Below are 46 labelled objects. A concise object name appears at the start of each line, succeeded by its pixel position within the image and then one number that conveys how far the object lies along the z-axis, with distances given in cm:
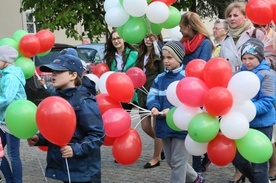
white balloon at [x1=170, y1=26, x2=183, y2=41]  671
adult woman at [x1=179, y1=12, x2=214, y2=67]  519
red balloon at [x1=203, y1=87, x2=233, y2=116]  358
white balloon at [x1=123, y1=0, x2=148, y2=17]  512
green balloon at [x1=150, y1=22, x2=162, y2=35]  548
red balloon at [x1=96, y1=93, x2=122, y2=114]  435
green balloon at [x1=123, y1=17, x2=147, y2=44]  529
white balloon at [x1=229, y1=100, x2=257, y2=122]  375
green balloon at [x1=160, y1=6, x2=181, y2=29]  541
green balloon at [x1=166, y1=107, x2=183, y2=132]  411
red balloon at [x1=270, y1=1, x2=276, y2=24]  505
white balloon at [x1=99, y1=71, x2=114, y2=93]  487
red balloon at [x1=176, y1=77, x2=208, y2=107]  375
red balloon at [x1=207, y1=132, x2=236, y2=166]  378
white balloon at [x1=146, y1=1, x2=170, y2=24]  518
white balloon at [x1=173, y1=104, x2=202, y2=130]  388
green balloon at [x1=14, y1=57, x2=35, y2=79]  563
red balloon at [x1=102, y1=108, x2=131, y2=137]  410
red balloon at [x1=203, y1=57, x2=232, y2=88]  375
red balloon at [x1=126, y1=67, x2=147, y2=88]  514
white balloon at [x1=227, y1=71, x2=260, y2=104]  365
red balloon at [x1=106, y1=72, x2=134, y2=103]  438
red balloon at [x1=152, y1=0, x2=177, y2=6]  539
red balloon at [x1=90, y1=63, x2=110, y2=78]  590
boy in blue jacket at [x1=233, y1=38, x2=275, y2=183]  399
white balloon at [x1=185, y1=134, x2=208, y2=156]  392
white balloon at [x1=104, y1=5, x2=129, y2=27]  534
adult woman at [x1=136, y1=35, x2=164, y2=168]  583
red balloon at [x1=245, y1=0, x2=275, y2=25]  492
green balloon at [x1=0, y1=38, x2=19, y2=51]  561
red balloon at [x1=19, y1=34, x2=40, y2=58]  566
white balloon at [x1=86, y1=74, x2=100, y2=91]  515
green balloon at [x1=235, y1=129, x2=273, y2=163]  369
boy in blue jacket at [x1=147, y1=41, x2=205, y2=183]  441
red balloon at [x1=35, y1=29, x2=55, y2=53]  593
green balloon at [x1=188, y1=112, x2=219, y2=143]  368
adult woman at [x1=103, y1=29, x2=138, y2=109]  611
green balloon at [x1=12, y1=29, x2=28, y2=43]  589
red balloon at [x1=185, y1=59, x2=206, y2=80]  408
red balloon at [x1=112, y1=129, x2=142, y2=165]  419
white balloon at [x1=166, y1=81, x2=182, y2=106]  411
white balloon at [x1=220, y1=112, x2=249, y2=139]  363
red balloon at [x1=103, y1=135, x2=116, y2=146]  429
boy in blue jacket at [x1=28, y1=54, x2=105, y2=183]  338
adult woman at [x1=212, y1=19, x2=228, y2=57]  634
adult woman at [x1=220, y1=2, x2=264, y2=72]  509
